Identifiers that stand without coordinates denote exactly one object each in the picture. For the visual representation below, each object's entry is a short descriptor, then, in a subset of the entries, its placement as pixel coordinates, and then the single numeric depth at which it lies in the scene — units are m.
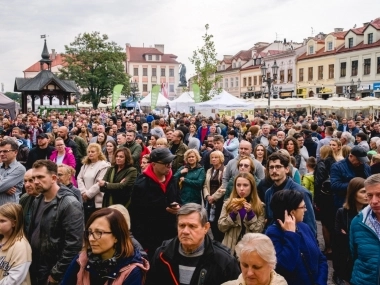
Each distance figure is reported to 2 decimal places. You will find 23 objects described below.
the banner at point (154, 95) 25.68
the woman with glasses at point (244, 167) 5.62
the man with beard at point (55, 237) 3.50
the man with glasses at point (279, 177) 4.48
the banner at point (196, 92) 26.39
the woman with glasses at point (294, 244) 3.15
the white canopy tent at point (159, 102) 31.30
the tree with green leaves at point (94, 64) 57.41
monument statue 54.82
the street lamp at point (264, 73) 21.82
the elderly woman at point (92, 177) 6.01
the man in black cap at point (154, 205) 4.38
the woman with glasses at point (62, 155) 7.52
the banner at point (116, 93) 29.51
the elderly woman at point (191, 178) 6.26
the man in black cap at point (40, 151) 7.86
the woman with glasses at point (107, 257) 2.69
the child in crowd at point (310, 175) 7.13
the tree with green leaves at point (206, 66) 29.64
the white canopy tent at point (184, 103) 29.94
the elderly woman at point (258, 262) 2.58
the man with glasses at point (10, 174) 5.05
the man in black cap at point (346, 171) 5.63
